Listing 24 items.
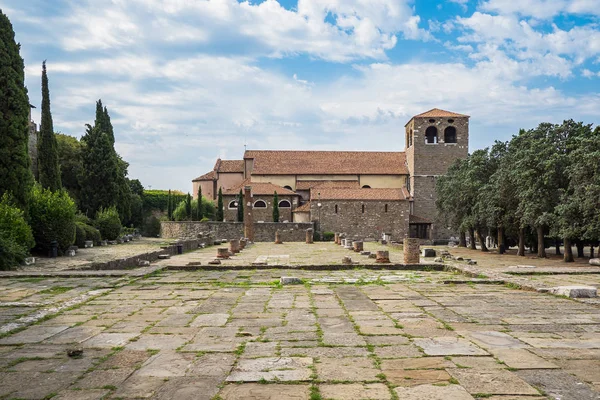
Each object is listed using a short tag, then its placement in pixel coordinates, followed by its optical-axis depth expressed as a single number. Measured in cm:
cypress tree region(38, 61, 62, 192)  2858
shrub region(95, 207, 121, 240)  3244
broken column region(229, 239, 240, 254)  2622
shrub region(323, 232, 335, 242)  4344
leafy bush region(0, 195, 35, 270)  1510
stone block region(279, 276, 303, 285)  1056
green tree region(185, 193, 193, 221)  4950
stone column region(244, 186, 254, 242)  3778
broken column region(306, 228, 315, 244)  3784
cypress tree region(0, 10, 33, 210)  1903
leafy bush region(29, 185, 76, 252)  2072
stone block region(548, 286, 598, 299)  835
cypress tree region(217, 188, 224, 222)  4956
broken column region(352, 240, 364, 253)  2583
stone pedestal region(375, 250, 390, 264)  1652
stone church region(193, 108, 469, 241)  4488
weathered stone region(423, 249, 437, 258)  2080
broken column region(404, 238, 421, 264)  1546
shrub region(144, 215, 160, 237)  5100
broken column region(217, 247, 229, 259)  2105
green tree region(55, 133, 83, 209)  3875
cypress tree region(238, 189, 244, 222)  4778
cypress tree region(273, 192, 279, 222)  4603
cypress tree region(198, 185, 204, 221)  4978
